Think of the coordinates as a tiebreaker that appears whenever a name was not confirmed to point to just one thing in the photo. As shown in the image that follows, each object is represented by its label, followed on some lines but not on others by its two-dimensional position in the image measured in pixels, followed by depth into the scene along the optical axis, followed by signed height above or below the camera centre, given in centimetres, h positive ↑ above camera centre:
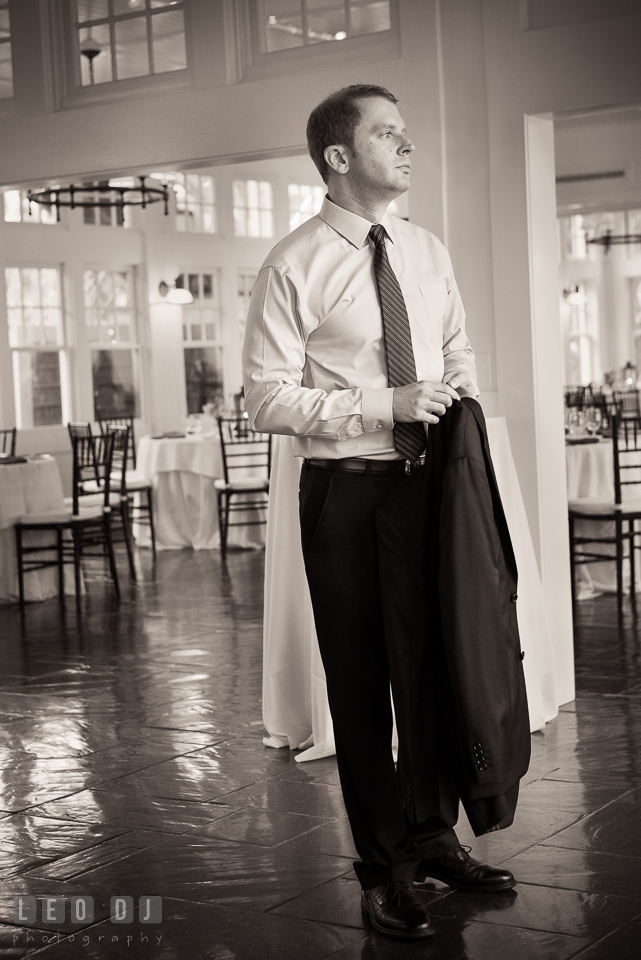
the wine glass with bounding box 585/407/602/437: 764 -14
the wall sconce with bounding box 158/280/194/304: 1236 +127
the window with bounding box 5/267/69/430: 1156 +76
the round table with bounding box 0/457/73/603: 741 -54
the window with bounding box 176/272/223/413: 1316 +83
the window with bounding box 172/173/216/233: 1299 +237
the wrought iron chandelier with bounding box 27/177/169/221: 932 +187
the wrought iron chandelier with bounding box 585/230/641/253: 1465 +201
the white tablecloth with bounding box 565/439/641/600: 694 -52
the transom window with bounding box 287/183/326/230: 1425 +257
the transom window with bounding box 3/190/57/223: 1130 +207
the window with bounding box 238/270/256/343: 1373 +146
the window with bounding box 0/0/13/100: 542 +169
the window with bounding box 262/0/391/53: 459 +155
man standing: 250 -3
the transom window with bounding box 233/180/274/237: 1371 +241
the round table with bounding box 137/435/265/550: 956 -64
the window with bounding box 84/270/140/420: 1222 +82
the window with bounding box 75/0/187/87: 502 +166
